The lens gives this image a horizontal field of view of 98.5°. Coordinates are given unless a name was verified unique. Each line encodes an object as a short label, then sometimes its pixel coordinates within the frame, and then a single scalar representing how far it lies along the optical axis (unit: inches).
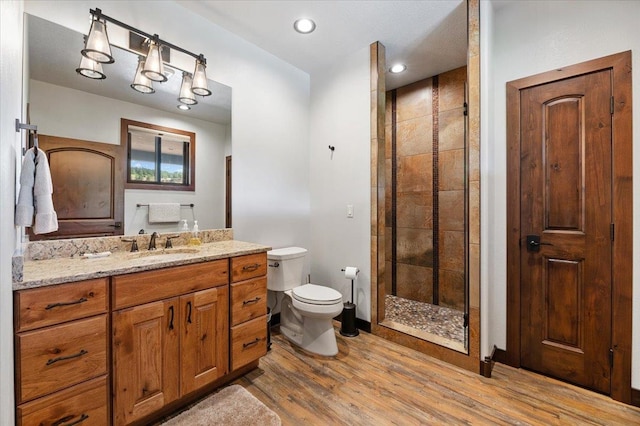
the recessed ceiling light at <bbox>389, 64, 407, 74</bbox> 117.7
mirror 62.4
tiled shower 119.2
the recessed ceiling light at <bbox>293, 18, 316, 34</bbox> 88.0
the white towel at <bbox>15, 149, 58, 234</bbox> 49.7
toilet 86.7
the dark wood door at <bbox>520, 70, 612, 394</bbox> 68.7
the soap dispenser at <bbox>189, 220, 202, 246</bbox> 84.4
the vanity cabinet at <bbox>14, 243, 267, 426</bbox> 45.0
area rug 59.9
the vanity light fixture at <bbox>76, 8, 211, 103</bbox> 64.3
